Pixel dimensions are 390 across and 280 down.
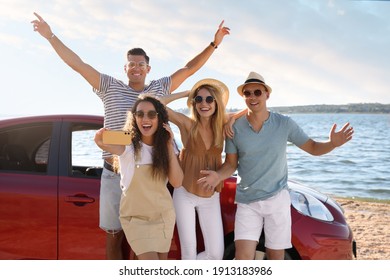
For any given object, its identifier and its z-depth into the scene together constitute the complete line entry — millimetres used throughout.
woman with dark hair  3232
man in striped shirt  3570
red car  3693
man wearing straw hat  3500
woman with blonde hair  3490
